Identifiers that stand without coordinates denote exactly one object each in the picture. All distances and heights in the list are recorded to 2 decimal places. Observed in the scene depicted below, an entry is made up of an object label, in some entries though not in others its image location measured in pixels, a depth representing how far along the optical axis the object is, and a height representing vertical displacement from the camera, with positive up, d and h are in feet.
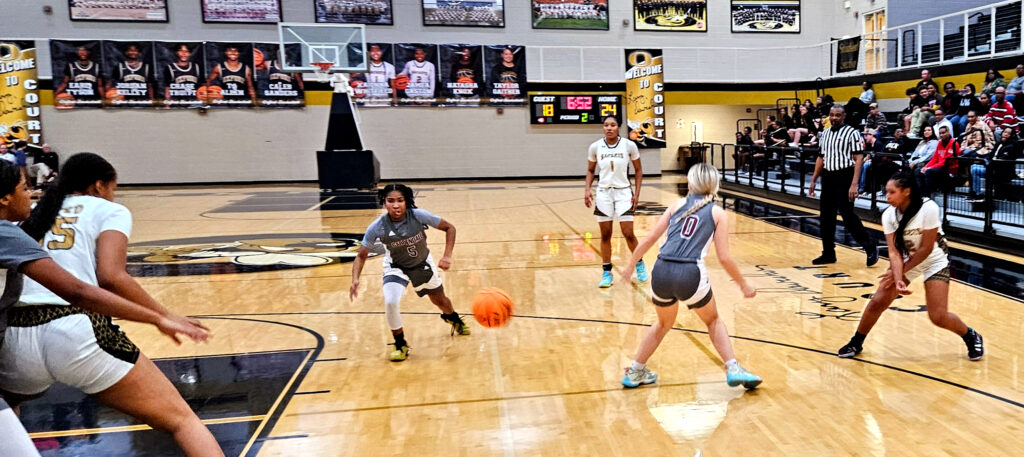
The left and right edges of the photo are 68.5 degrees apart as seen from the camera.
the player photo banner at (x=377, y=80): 78.07 +7.28
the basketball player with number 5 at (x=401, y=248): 17.67 -2.37
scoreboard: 82.79 +3.69
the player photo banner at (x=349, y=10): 78.23 +14.60
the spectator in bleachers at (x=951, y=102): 49.49 +1.64
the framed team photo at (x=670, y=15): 83.51 +13.60
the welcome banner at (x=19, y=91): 74.18 +7.20
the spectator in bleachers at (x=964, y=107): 46.34 +1.21
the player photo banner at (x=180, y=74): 75.66 +8.45
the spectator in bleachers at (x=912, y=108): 49.77 +1.48
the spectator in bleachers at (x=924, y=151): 38.09 -1.19
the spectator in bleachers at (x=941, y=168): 34.19 -1.91
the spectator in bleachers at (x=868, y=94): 67.21 +3.21
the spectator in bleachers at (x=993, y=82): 50.52 +2.91
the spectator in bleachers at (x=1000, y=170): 30.12 -1.81
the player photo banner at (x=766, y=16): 84.84 +13.27
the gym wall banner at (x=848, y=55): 75.03 +7.77
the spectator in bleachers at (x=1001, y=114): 43.21 +0.61
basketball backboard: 67.00 +9.80
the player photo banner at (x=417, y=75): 78.64 +7.72
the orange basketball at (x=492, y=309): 17.75 -3.84
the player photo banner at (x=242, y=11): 76.69 +14.70
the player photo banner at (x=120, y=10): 74.79 +14.94
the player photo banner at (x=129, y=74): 74.64 +8.54
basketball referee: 27.61 -1.78
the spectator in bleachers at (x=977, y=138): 39.01 -0.63
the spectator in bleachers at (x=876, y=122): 54.65 +0.56
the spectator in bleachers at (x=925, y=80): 54.78 +3.58
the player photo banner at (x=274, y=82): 77.00 +7.46
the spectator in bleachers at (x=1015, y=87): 47.28 +2.36
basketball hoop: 65.41 +7.30
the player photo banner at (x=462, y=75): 79.61 +7.62
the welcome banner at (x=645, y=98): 78.02 +4.32
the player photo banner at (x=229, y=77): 76.38 +8.11
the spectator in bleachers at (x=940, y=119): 42.35 +0.44
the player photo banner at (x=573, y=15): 82.12 +13.90
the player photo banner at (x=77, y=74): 74.18 +8.75
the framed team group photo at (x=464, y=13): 79.97 +14.22
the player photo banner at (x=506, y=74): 80.69 +7.56
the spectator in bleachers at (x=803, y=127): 61.57 +0.45
